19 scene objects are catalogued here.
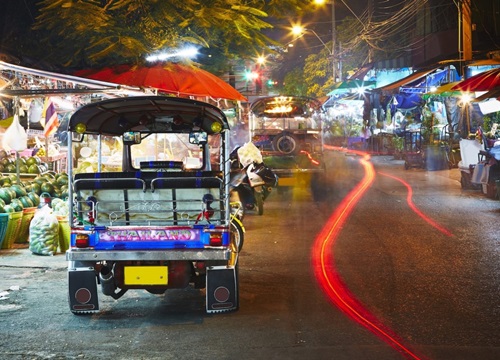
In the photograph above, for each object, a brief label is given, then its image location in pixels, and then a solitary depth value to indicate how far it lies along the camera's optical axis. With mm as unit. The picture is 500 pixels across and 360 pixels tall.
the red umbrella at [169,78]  14750
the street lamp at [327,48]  29508
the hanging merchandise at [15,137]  11883
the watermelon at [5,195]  11094
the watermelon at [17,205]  11117
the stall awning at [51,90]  10602
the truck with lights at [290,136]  21031
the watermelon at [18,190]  11688
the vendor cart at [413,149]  26859
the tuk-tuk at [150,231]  6598
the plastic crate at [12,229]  10961
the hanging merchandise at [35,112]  16303
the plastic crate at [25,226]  11422
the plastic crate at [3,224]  10719
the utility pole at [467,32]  24188
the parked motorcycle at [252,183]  14539
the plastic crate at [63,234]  10781
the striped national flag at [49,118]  13641
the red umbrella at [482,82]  17953
